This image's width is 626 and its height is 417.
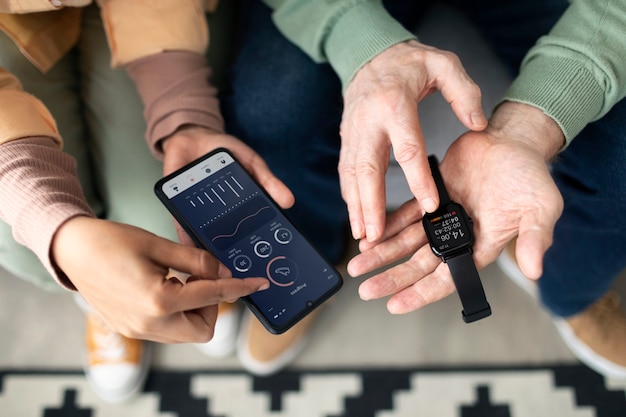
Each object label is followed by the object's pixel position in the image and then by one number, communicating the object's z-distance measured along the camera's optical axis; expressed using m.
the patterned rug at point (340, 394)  1.03
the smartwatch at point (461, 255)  0.68
